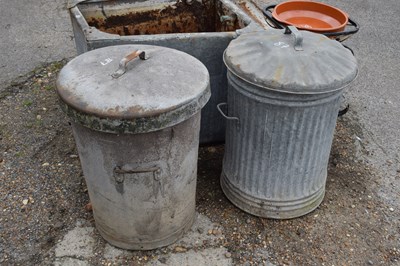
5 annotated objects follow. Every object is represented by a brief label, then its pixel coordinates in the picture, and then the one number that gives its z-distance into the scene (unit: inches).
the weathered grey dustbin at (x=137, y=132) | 77.1
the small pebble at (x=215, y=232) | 107.7
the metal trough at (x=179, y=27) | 111.3
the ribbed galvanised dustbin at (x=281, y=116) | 90.7
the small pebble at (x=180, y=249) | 102.7
